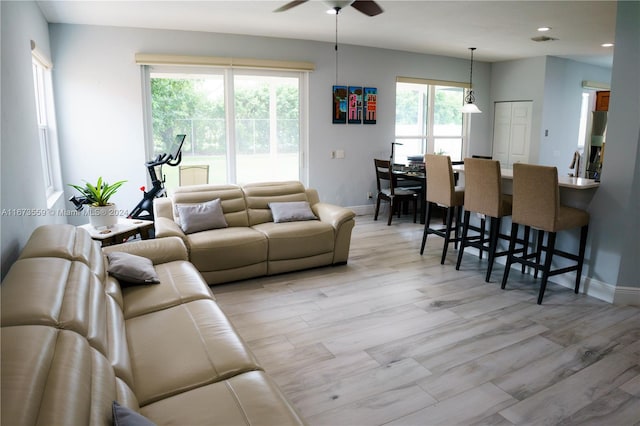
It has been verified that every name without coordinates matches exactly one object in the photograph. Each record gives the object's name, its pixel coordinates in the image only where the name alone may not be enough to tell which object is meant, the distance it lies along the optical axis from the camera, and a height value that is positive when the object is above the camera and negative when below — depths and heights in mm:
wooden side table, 3480 -767
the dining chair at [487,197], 3887 -530
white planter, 3590 -645
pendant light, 6453 +502
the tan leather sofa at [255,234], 3863 -890
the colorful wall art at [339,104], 6410 +516
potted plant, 3594 -570
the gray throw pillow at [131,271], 2721 -836
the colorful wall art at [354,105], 6539 +511
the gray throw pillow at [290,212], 4457 -751
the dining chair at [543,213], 3414 -593
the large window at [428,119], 7238 +355
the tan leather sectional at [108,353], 1209 -833
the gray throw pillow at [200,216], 4066 -740
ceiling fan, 3029 +1003
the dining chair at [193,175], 5602 -473
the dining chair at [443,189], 4418 -518
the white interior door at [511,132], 7578 +148
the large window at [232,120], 5488 +239
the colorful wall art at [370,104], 6672 +537
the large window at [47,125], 4418 +128
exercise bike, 4574 -582
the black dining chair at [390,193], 6316 -790
